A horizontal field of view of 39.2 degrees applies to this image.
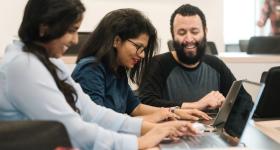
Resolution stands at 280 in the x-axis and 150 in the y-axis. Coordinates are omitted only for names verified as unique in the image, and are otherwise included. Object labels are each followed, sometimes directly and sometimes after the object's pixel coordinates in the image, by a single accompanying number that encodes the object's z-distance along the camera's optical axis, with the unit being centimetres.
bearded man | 206
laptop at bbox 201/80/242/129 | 148
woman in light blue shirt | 103
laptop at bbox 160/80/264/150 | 123
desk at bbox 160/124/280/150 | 123
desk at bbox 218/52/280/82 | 296
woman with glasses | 156
